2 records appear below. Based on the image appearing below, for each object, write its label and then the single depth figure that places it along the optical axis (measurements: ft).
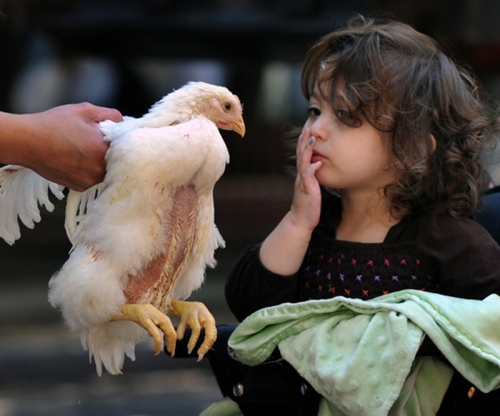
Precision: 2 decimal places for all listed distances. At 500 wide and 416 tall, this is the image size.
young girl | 12.79
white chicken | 12.53
